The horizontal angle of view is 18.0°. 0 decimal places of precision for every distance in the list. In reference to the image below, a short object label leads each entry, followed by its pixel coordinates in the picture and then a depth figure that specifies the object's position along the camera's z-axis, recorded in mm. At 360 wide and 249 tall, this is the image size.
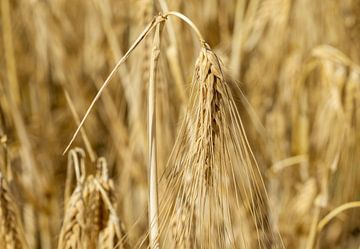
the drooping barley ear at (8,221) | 775
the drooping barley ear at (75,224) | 792
